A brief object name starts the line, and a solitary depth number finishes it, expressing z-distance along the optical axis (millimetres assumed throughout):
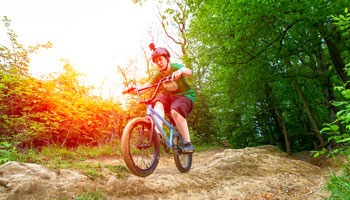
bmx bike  2586
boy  3289
